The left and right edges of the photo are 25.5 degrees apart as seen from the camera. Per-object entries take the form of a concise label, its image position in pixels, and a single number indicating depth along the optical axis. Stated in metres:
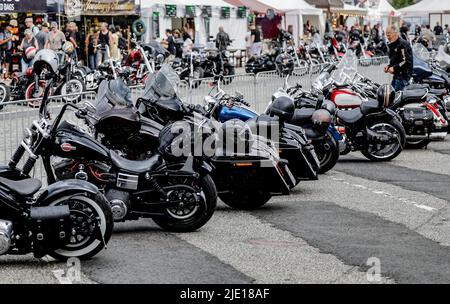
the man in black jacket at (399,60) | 18.03
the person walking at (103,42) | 29.25
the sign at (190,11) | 37.20
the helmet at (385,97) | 14.60
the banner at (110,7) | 32.14
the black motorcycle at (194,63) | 27.73
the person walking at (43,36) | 26.86
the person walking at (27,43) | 25.45
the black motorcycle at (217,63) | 30.40
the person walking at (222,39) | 36.34
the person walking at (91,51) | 30.47
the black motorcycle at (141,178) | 9.09
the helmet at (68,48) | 24.75
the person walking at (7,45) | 27.92
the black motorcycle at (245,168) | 10.49
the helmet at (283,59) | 30.53
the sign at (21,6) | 27.66
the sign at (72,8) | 30.42
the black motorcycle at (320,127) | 12.97
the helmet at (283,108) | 12.01
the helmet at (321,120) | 12.91
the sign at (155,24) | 35.53
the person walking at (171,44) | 33.72
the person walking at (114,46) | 30.01
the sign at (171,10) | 36.16
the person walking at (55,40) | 26.13
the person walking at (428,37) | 37.60
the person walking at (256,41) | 39.78
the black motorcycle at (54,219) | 7.87
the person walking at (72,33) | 28.89
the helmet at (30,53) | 24.61
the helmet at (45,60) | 20.34
